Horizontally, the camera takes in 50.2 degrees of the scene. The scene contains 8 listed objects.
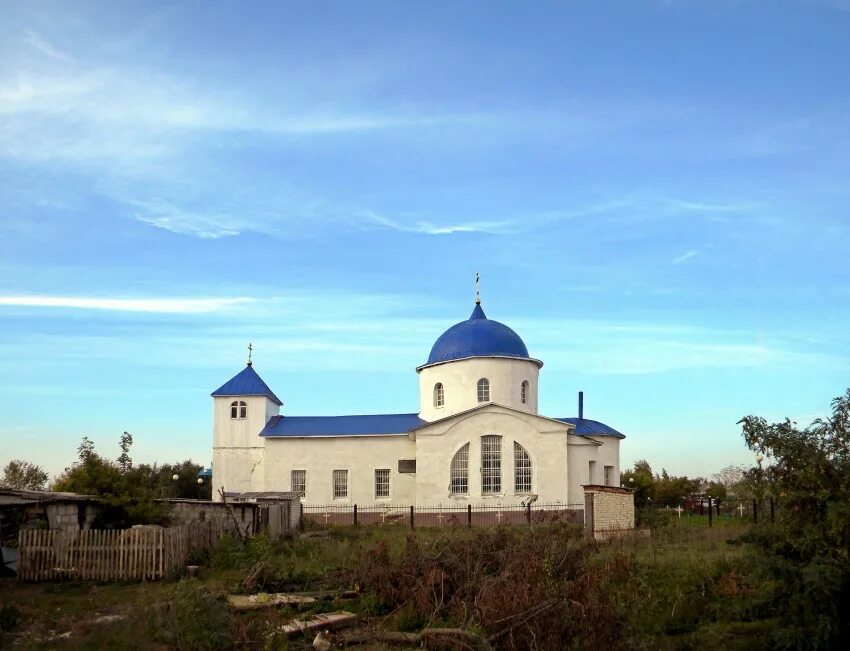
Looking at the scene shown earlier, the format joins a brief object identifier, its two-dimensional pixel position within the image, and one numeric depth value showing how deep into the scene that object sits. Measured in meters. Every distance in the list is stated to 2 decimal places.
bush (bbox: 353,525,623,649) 14.20
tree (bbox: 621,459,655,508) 51.41
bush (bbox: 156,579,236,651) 13.05
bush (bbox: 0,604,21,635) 14.26
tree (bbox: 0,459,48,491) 53.51
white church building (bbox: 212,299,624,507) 38.12
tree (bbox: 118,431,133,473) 22.89
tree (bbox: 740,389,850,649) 12.01
